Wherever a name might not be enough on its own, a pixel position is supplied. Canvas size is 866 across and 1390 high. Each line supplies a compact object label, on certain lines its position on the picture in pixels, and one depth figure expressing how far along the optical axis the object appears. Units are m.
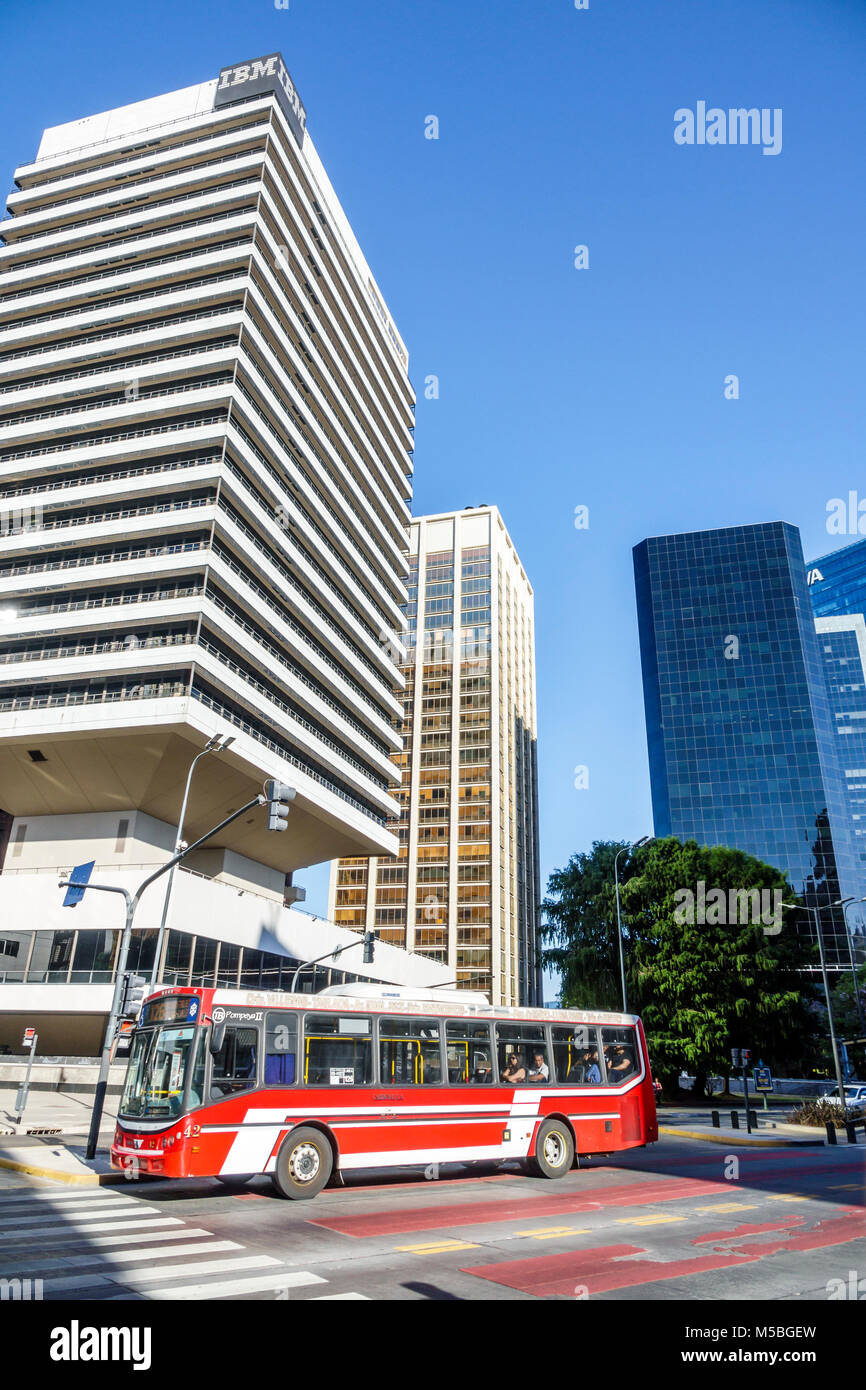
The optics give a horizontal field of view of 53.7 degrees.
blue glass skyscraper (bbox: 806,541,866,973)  152.38
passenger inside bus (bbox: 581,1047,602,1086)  18.02
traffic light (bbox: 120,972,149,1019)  18.97
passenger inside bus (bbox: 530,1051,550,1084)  17.08
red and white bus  12.91
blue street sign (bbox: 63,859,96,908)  25.11
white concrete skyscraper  46.50
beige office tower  99.06
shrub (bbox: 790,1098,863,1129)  32.94
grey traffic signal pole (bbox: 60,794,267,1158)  17.88
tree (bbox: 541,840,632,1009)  49.47
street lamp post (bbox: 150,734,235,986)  23.02
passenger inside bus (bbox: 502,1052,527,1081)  16.71
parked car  43.75
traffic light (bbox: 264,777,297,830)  16.58
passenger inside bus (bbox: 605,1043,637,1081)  18.64
